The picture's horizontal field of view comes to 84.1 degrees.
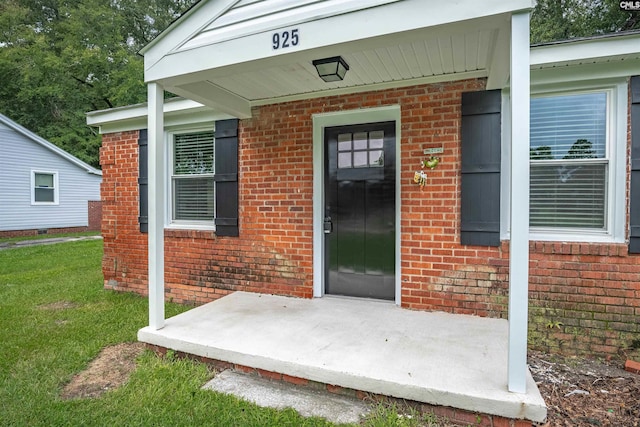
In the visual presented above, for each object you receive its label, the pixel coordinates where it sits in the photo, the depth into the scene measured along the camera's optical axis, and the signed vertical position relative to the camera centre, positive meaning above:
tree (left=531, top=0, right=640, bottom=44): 10.02 +5.68
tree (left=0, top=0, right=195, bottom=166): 16.23 +6.72
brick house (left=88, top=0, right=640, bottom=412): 2.44 +0.42
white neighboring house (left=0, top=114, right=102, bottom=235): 12.36 +0.90
